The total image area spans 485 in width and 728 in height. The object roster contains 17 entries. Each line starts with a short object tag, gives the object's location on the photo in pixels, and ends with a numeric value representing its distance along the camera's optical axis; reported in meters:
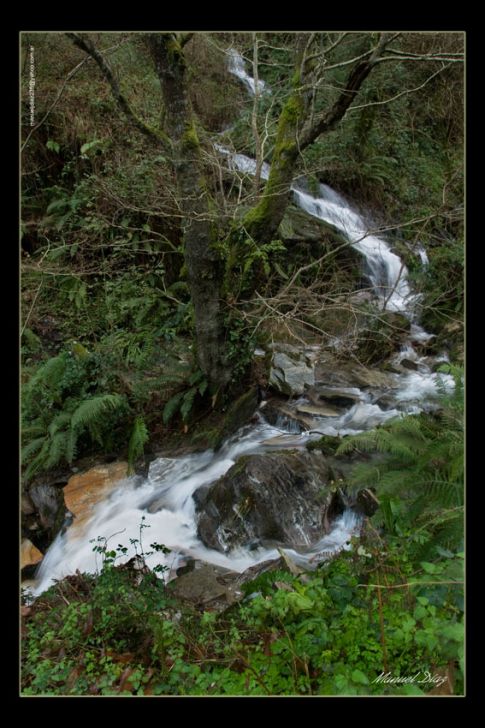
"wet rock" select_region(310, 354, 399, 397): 5.80
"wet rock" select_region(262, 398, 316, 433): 5.22
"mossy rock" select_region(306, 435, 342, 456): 4.57
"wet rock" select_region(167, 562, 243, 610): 3.08
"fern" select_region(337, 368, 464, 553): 2.21
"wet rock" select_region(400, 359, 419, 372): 6.18
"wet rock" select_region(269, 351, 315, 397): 5.60
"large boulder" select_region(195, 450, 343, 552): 3.86
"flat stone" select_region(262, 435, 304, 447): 4.92
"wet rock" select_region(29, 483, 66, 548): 4.50
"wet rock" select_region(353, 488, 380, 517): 3.53
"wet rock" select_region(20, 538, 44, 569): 4.08
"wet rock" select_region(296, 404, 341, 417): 5.38
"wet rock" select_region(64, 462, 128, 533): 4.62
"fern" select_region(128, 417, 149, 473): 5.07
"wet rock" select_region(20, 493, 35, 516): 4.70
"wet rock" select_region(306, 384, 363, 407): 5.58
